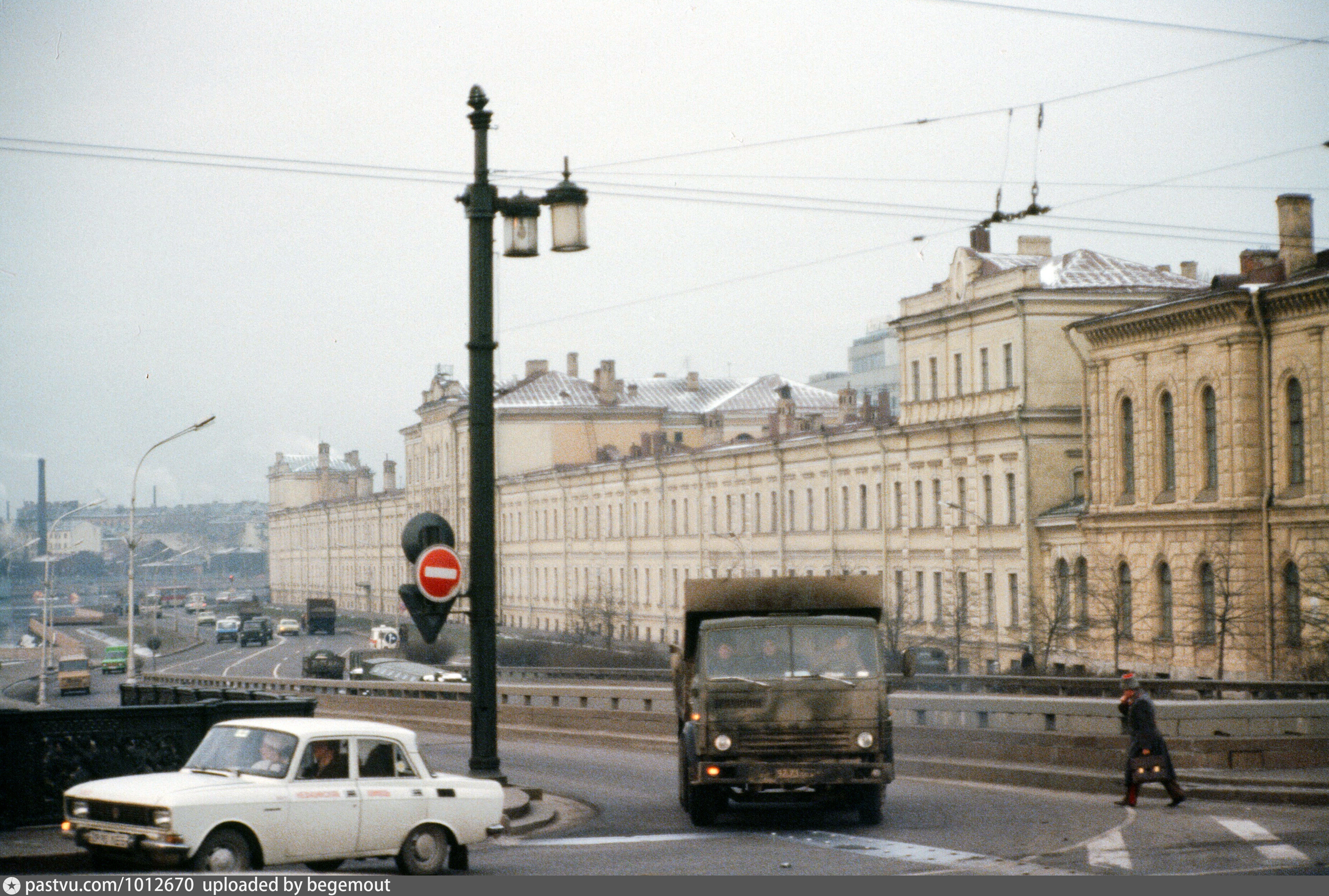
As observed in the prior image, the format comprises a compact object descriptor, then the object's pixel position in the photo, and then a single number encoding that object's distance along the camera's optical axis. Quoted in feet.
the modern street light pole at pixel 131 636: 213.25
